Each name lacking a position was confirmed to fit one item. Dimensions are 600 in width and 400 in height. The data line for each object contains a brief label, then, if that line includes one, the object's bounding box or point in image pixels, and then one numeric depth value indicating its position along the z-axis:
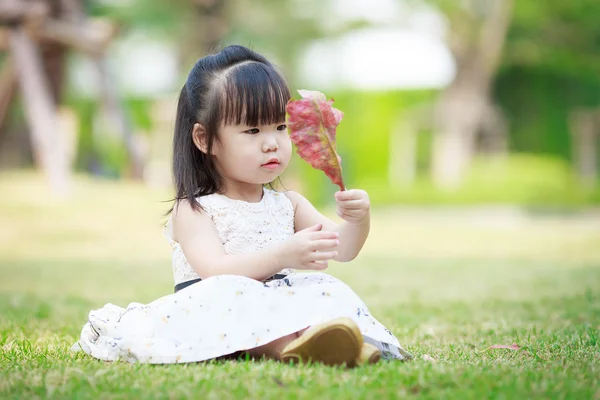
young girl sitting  2.31
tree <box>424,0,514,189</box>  19.39
